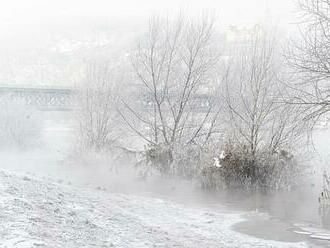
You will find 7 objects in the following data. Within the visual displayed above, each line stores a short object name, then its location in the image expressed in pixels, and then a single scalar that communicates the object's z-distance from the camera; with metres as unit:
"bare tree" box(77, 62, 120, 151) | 36.66
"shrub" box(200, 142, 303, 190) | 22.98
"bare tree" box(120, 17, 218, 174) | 28.47
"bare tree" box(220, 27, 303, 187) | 23.28
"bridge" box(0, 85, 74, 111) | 58.41
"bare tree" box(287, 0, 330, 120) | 16.16
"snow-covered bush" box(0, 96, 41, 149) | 54.31
